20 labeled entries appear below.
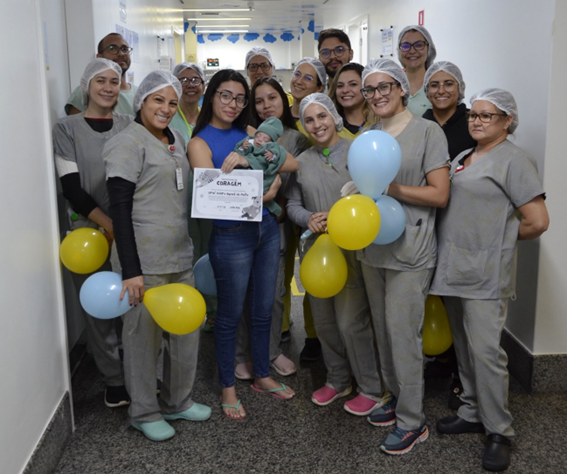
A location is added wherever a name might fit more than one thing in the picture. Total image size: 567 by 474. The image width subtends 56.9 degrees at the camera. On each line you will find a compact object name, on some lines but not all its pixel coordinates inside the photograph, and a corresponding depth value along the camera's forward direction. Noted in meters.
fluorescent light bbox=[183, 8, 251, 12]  9.84
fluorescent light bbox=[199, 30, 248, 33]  13.12
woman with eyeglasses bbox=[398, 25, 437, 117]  2.87
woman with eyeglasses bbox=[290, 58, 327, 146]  2.96
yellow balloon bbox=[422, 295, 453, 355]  2.36
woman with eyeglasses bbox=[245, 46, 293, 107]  3.36
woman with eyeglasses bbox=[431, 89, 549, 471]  1.98
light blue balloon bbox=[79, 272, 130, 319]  2.00
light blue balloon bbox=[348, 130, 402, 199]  1.88
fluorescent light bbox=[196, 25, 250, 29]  12.25
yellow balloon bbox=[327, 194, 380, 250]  1.87
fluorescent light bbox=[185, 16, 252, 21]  10.98
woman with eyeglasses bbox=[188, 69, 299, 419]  2.23
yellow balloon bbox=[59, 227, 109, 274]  2.17
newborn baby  2.17
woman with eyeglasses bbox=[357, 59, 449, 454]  2.00
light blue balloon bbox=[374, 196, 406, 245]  1.96
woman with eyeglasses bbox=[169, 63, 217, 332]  3.13
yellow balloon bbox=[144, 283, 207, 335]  1.97
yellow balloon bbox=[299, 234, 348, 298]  2.18
